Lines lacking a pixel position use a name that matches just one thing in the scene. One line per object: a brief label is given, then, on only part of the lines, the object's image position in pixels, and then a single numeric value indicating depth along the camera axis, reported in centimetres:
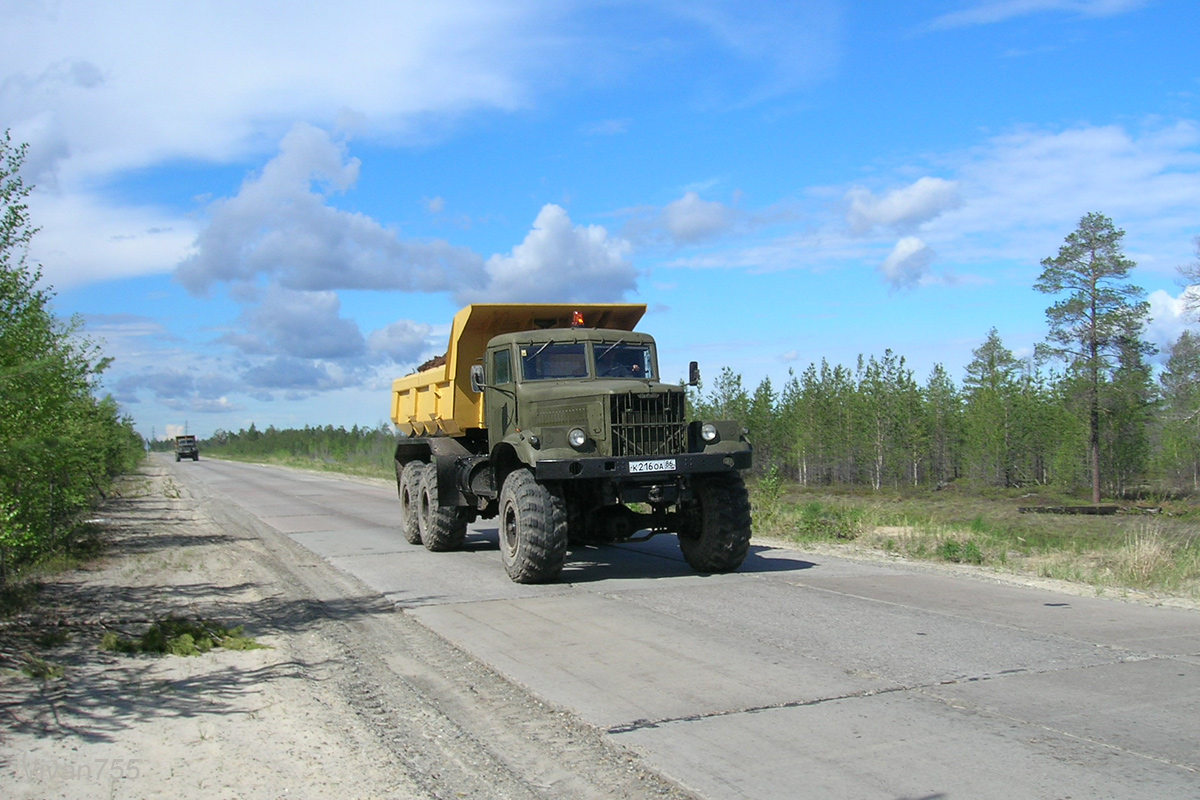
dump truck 1008
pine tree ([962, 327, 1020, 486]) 5416
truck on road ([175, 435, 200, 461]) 9338
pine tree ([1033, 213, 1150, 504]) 4322
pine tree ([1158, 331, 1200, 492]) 3494
